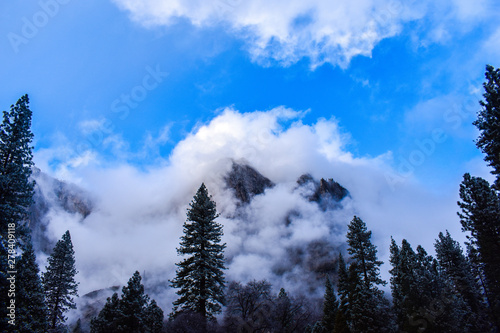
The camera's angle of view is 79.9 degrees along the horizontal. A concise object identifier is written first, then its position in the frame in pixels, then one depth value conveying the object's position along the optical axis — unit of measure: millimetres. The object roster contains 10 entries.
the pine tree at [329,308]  59431
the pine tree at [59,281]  39812
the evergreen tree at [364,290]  30078
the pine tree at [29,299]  20703
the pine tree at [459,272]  41847
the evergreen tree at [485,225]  23953
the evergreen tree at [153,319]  33062
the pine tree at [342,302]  39562
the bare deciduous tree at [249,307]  32694
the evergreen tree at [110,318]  32031
